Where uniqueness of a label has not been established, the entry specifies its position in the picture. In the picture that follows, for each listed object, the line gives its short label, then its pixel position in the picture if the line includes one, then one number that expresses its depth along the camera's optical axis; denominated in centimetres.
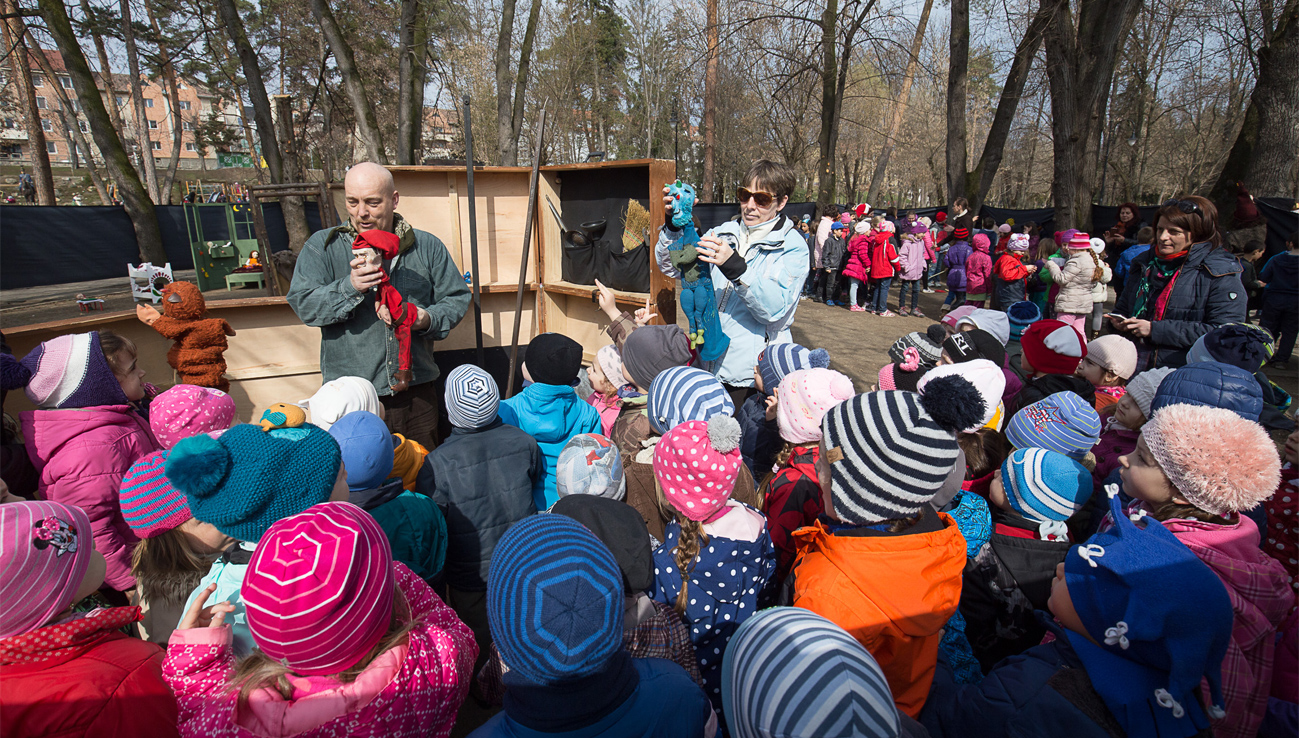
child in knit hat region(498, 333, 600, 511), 266
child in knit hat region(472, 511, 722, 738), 117
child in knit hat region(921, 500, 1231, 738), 119
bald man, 287
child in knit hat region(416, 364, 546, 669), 228
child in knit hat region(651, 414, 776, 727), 171
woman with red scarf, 344
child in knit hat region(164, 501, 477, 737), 111
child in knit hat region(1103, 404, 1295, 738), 148
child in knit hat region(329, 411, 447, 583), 199
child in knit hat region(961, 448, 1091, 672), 189
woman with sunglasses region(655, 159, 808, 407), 295
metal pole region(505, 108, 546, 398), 423
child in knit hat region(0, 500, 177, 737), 122
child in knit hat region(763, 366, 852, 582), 212
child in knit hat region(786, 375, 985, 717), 149
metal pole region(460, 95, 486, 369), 388
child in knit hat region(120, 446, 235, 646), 159
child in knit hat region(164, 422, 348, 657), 130
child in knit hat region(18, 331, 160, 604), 218
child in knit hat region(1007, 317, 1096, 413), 323
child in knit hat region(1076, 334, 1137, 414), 318
